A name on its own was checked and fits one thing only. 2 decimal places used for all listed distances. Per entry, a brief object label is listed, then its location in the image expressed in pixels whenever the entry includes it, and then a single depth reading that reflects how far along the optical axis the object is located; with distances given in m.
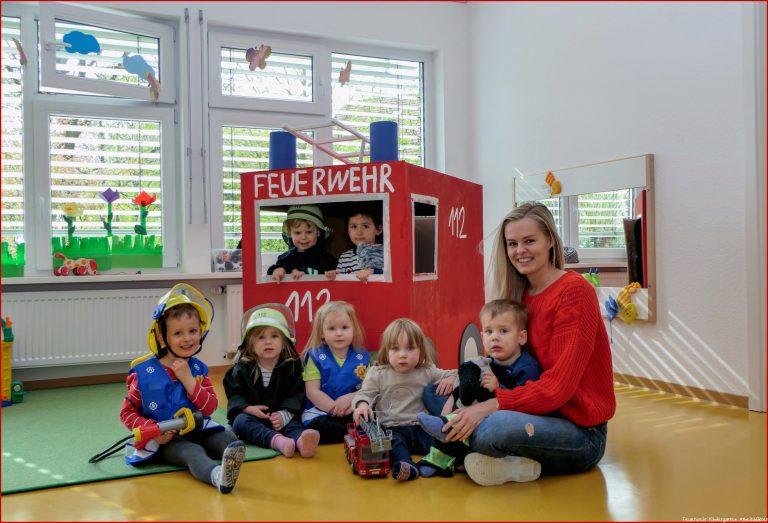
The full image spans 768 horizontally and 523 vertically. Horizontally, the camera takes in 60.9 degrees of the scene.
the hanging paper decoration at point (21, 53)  4.22
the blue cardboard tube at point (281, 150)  3.31
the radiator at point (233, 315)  4.54
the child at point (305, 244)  3.26
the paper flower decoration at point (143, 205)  4.52
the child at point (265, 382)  2.71
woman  2.14
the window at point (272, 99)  4.75
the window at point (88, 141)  4.27
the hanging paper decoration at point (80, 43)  4.28
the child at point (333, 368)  2.78
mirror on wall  3.79
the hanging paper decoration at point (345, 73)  5.13
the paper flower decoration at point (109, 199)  4.41
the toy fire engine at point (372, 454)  2.26
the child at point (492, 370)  2.26
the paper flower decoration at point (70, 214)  4.31
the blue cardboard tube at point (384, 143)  3.07
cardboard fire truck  2.86
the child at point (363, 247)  3.05
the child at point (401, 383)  2.54
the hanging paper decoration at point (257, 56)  4.81
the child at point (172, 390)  2.39
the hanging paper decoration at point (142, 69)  4.47
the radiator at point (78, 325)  4.03
